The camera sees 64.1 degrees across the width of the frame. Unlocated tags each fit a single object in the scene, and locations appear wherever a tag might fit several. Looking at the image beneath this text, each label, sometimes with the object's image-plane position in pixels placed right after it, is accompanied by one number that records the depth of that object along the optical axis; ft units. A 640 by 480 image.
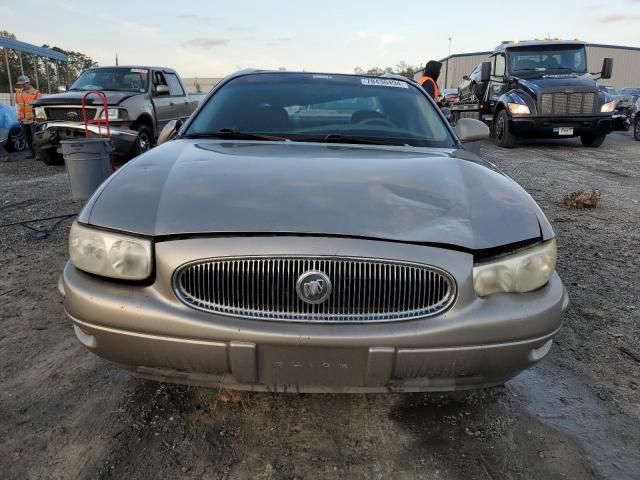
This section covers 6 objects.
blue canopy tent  50.26
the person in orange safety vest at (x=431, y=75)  26.58
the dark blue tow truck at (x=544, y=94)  37.24
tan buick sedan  5.74
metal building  163.32
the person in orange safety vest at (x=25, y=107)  35.14
